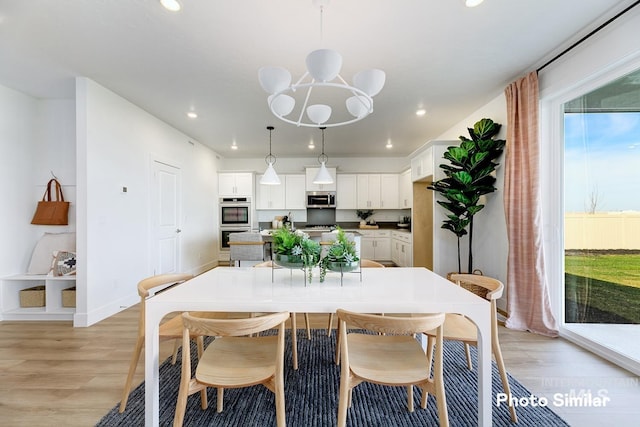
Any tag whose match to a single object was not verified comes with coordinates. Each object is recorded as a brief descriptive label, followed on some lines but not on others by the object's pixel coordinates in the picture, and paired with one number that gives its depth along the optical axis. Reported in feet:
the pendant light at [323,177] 14.88
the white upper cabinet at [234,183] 21.86
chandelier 4.99
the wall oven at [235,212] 21.80
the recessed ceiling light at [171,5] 6.31
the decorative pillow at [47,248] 11.28
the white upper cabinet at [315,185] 22.09
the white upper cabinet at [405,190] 19.18
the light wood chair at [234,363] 4.07
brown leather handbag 11.27
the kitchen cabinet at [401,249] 17.39
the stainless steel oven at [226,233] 21.83
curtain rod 6.55
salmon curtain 8.95
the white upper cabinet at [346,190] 22.39
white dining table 4.69
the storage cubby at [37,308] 10.64
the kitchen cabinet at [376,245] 21.59
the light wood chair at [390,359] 4.03
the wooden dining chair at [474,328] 5.57
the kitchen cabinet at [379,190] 22.29
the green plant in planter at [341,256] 5.98
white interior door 14.19
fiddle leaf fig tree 10.91
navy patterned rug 5.34
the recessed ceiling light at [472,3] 6.27
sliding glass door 7.27
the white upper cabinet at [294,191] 22.49
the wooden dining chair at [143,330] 5.65
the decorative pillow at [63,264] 10.75
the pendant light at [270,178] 14.72
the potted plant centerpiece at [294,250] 6.00
